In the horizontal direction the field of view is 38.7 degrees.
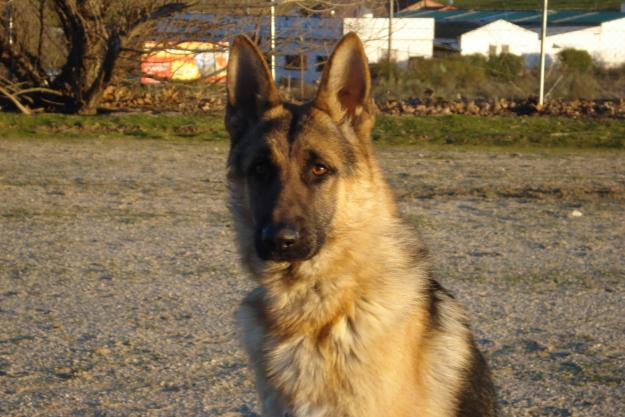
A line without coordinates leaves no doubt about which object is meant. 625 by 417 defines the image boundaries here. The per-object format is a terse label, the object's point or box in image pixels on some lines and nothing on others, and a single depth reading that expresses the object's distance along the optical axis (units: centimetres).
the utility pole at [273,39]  1772
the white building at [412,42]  3170
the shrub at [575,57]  4181
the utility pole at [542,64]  1938
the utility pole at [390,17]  1860
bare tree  1778
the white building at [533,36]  4759
